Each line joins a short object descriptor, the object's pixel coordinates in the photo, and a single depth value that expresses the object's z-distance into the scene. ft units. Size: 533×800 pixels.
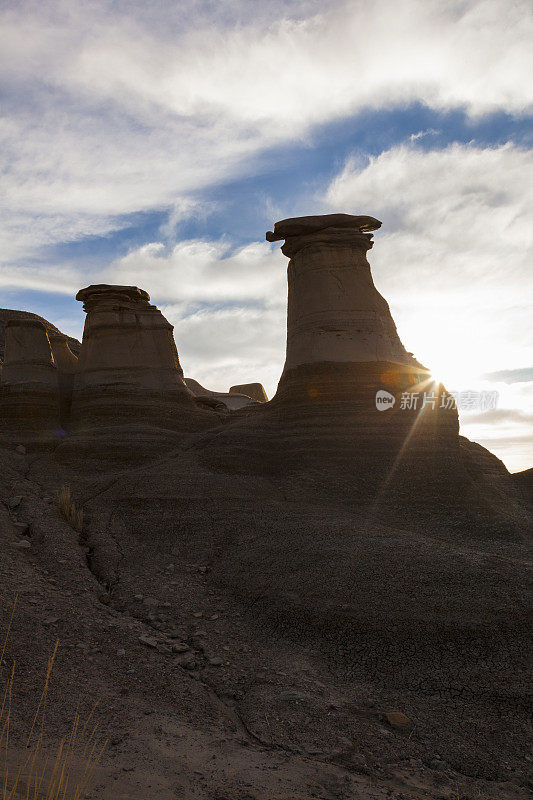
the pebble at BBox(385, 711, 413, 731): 18.42
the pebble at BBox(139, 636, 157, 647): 22.49
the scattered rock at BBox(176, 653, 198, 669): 21.68
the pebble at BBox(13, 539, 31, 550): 31.17
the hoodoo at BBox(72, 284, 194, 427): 64.49
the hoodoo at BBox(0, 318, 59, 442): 63.21
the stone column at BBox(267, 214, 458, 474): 51.13
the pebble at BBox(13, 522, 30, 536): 34.15
